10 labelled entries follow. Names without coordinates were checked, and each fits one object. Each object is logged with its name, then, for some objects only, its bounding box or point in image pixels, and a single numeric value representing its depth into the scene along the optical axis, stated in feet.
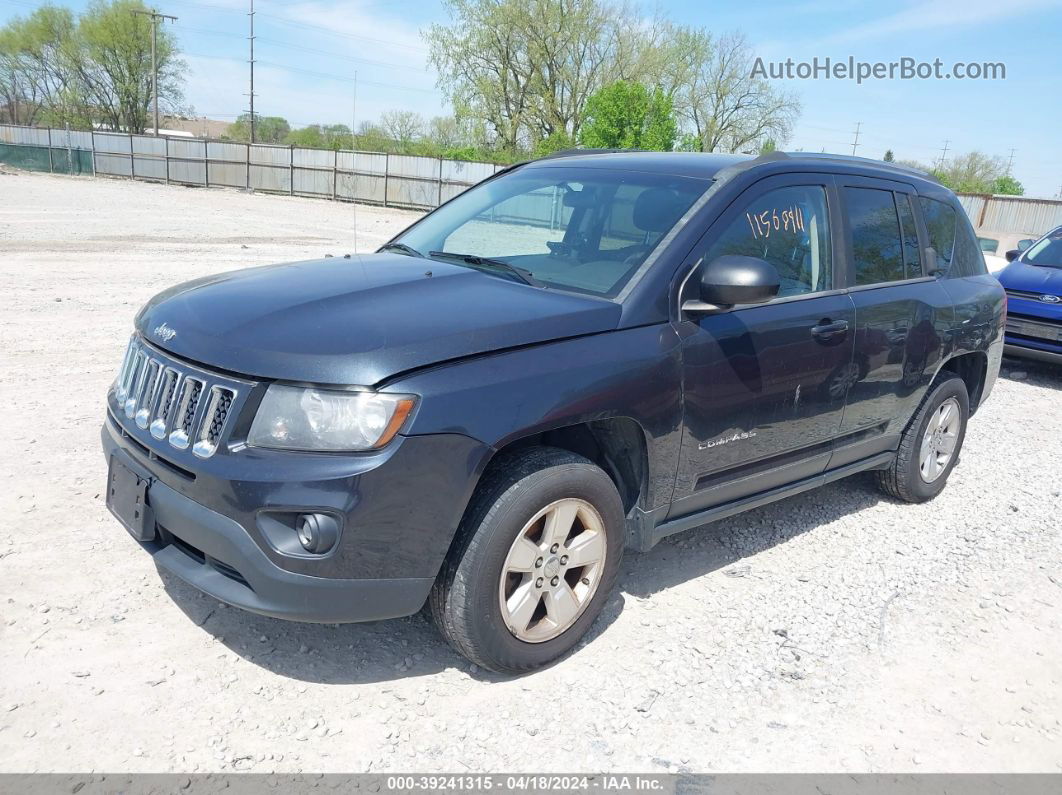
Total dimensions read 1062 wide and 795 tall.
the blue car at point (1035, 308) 28.89
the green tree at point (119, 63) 209.46
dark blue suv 8.58
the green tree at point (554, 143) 127.75
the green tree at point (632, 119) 98.48
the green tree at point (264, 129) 280.86
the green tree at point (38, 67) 218.59
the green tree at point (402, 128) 229.86
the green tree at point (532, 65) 154.30
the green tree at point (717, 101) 163.02
